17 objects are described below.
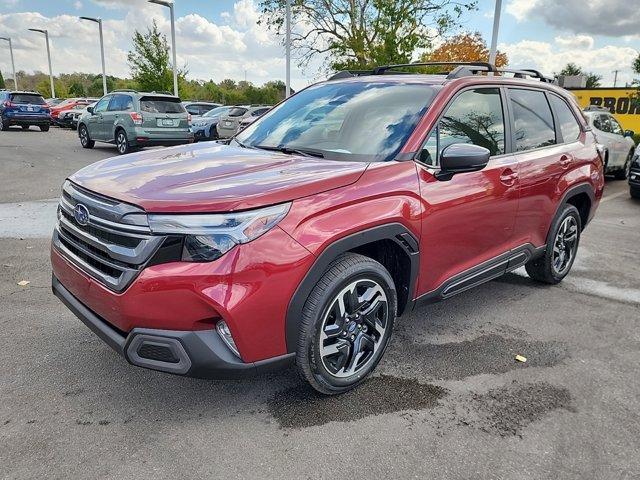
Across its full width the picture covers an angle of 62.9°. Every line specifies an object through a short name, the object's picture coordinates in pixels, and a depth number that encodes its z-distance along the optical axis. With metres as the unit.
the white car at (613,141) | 11.39
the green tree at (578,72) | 68.24
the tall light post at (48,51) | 43.88
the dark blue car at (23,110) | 21.45
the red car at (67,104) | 27.56
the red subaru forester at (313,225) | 2.34
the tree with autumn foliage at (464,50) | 35.88
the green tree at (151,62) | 32.34
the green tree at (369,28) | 21.78
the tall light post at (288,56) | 20.56
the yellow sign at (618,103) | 22.62
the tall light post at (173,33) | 26.27
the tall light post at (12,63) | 52.94
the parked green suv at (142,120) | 13.80
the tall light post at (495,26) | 13.75
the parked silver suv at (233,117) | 17.45
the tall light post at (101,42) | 34.09
